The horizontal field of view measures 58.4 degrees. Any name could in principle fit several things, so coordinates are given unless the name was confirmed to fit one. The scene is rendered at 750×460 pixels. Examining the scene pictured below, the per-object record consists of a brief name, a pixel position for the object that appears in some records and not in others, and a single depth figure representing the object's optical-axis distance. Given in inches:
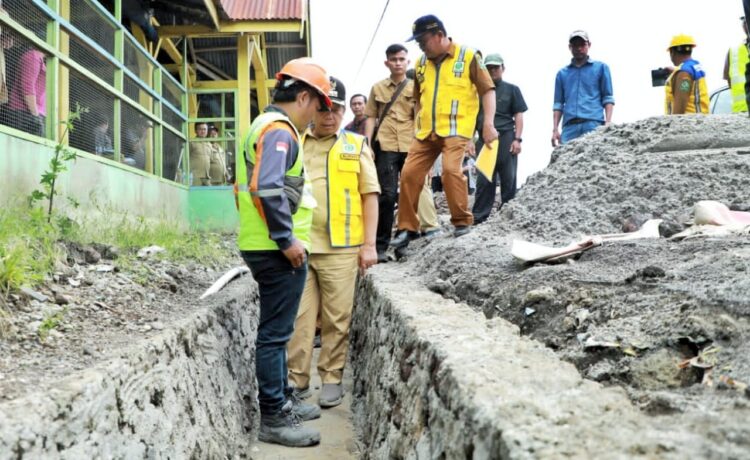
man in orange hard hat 118.9
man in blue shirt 263.0
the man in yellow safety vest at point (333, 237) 160.6
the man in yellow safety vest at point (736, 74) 234.1
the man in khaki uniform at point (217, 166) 421.4
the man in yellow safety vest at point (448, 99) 200.2
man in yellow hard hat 261.0
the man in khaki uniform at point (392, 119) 232.8
